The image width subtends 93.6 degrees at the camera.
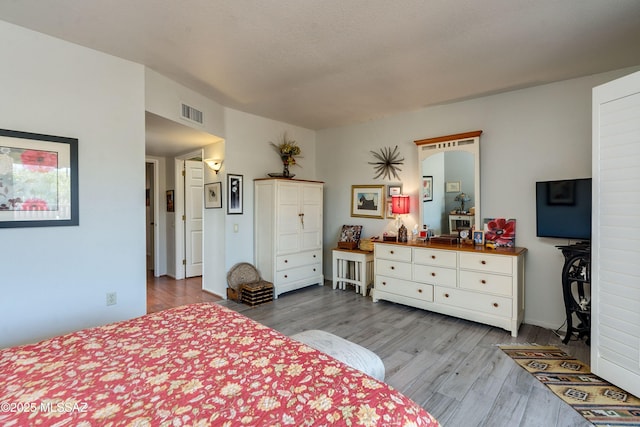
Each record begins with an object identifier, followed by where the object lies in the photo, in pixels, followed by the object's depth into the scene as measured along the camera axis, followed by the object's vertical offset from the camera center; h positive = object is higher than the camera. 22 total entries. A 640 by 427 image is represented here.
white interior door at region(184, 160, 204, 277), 5.13 -0.07
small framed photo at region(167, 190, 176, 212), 5.22 +0.14
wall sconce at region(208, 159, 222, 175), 4.11 +0.63
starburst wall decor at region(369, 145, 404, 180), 4.31 +0.69
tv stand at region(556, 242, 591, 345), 2.57 -0.63
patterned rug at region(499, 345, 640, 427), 1.82 -1.24
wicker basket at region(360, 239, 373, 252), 4.33 -0.51
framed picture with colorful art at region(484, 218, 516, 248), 3.34 -0.26
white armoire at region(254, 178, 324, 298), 4.14 -0.31
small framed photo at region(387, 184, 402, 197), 4.28 +0.28
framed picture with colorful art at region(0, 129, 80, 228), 2.14 +0.23
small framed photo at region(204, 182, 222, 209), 4.13 +0.20
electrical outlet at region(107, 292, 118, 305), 2.64 -0.78
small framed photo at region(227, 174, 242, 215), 4.03 +0.21
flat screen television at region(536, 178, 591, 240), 2.75 +0.00
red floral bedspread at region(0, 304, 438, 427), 0.92 -0.62
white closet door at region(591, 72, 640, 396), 1.93 -0.17
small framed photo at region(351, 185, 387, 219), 4.48 +0.13
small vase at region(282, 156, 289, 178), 4.57 +0.70
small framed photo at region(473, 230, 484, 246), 3.42 -0.33
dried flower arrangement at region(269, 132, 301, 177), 4.55 +0.89
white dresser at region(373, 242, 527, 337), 2.98 -0.79
